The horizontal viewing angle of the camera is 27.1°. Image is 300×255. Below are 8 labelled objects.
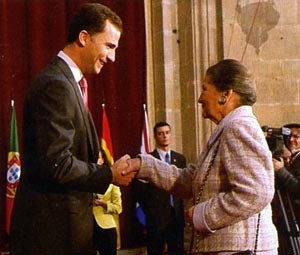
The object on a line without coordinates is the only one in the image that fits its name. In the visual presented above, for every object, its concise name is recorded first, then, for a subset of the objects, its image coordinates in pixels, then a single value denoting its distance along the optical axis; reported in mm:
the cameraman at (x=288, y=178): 4102
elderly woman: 2223
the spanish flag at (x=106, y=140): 5840
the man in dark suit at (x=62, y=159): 2180
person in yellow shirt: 5215
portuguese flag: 5422
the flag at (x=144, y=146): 5969
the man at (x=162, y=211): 5543
